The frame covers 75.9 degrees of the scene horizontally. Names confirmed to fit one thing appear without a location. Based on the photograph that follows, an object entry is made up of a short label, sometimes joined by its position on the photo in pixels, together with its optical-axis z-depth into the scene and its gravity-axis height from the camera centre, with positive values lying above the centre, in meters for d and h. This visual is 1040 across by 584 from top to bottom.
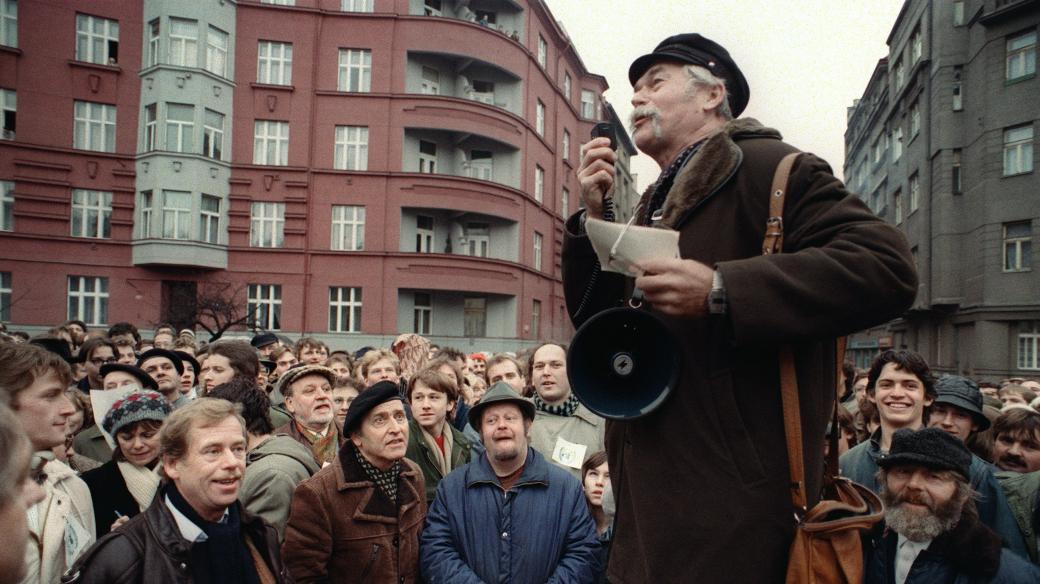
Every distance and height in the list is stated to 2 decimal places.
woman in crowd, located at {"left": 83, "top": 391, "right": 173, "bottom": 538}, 3.95 -1.10
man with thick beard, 3.28 -1.08
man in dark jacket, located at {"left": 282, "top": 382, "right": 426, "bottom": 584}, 3.79 -1.26
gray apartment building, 21.09 +4.85
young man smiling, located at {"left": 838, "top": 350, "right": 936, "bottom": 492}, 4.52 -0.63
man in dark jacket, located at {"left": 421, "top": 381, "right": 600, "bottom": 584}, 3.93 -1.35
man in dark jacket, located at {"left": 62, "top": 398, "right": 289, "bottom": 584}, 2.88 -1.10
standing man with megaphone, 1.41 -0.06
